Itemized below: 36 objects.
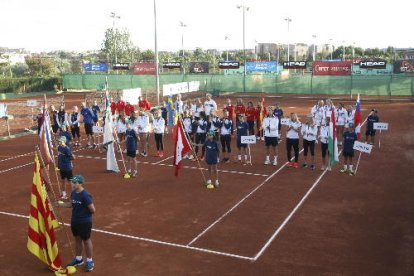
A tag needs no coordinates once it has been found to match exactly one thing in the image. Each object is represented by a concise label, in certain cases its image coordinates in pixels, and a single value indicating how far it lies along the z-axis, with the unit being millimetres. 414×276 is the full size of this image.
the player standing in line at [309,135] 15977
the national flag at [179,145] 14469
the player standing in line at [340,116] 19953
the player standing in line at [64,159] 12897
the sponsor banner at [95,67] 57728
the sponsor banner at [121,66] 54862
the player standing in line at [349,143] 15359
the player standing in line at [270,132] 16797
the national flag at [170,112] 24594
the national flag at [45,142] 13609
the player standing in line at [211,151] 14266
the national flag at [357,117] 20069
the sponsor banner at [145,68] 54500
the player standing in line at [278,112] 19991
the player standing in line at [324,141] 16016
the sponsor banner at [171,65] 52875
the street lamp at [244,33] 48278
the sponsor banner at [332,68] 44125
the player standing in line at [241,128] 16984
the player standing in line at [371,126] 19828
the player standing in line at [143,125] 18375
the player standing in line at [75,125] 20698
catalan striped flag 8828
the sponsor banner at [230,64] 49719
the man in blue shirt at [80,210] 8641
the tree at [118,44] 87188
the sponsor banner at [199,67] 53812
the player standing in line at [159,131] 18281
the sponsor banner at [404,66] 44375
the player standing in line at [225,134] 17091
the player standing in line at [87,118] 20469
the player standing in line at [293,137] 15922
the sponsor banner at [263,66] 51125
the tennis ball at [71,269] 8914
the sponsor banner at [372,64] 43844
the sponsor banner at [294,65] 47281
